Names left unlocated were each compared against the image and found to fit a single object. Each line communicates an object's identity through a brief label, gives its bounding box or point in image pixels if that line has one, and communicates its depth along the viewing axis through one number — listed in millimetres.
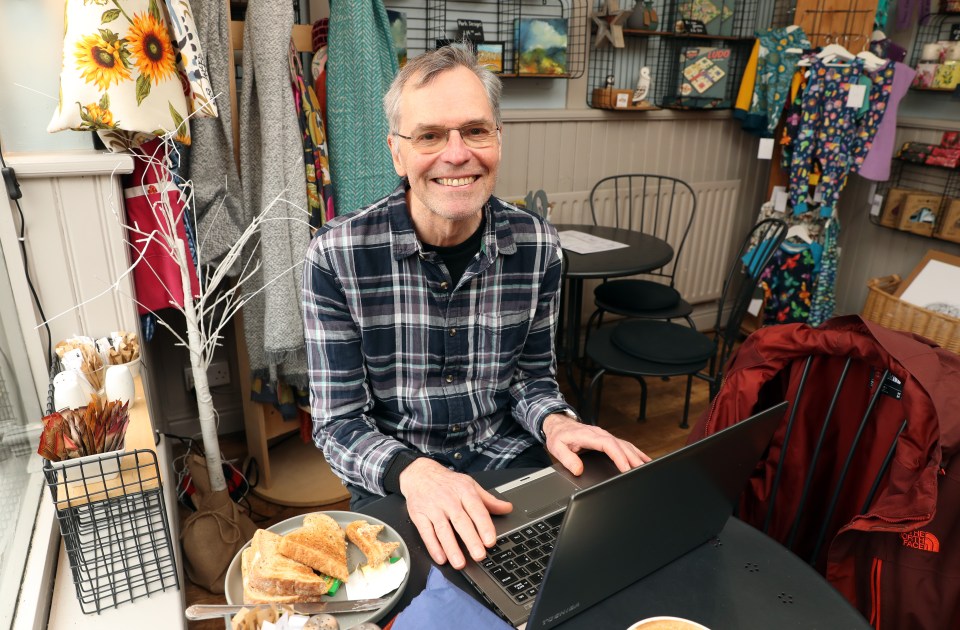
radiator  3635
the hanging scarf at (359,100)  1954
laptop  652
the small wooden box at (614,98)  3090
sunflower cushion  1399
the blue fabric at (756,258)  2583
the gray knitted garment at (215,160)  1750
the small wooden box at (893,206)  3412
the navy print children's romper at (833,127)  3121
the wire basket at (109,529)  1064
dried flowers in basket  1099
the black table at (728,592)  783
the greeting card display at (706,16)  3191
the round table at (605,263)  2410
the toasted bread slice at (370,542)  818
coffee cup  649
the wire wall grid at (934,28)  3273
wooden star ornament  2926
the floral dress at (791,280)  3439
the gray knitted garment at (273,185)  1816
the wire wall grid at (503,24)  2664
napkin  597
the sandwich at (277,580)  738
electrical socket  2531
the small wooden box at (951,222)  3172
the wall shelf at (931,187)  3209
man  1162
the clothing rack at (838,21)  3273
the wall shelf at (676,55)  3191
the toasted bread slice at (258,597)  727
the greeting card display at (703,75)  3254
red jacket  987
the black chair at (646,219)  2855
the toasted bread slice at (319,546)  780
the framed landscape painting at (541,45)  2824
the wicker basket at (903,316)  2850
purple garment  3174
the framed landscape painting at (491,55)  2768
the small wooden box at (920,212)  3297
